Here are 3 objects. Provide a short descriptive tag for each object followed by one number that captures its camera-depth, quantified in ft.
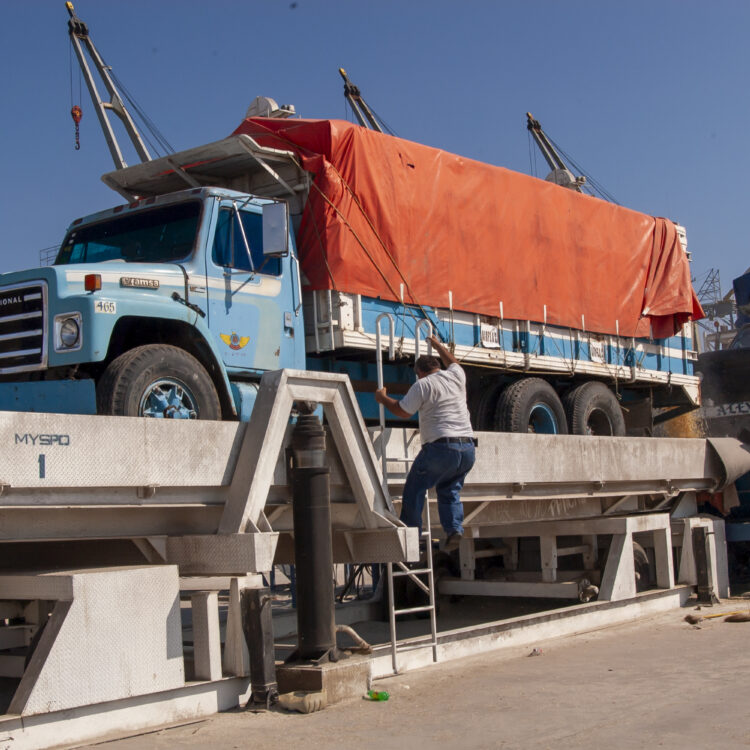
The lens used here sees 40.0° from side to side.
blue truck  23.49
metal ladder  23.62
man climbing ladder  23.71
